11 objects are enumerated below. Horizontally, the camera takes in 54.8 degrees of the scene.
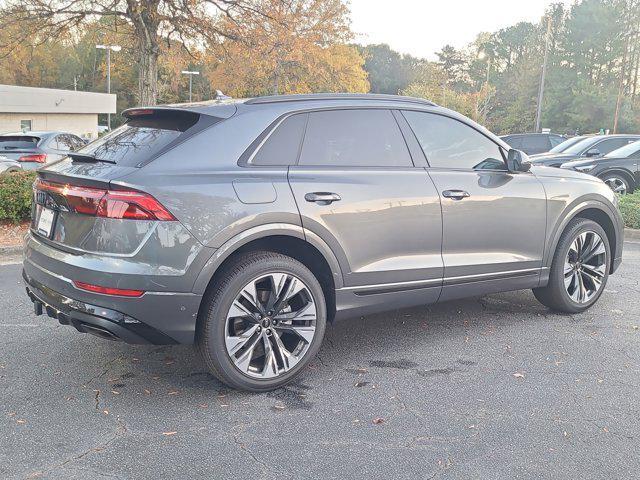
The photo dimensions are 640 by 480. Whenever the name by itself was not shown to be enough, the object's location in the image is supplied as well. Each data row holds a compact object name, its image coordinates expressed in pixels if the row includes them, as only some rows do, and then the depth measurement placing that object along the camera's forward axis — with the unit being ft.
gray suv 10.60
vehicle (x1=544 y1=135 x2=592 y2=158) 49.27
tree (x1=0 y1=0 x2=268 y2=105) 43.52
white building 108.78
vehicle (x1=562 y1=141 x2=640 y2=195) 39.29
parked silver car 46.52
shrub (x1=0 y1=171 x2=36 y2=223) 27.55
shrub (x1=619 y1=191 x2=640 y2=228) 32.45
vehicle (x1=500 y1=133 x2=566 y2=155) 63.21
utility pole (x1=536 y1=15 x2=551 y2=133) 121.23
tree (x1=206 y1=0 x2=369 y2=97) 60.37
